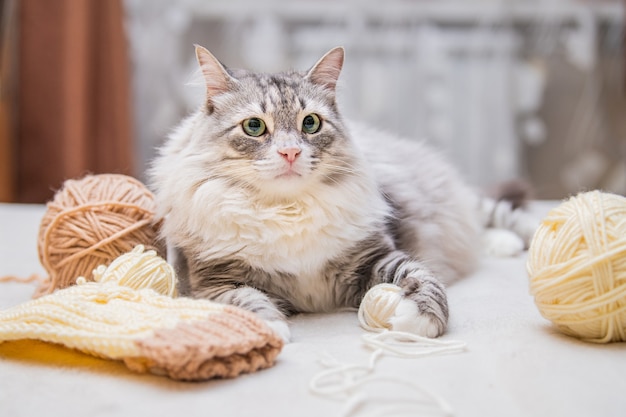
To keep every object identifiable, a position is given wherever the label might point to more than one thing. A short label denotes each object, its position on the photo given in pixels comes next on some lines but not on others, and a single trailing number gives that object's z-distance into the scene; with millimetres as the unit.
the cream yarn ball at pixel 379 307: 517
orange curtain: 1349
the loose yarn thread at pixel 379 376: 389
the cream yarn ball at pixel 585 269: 453
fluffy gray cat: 560
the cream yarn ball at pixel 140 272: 538
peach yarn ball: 591
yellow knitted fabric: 420
